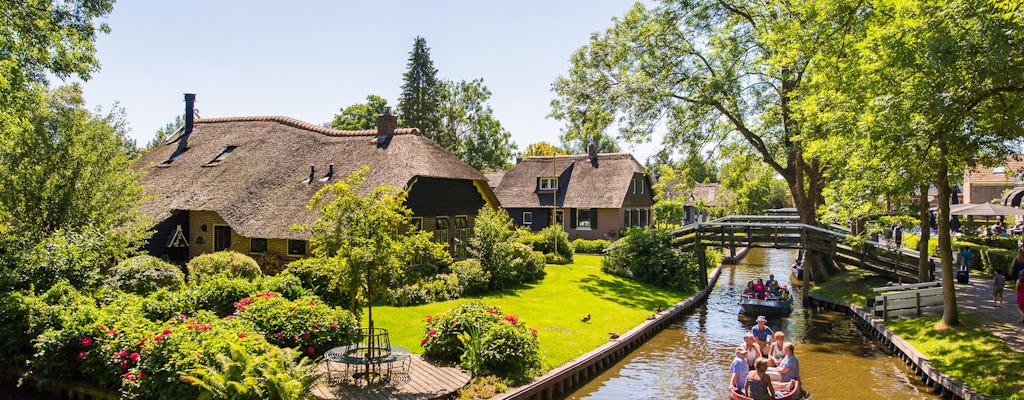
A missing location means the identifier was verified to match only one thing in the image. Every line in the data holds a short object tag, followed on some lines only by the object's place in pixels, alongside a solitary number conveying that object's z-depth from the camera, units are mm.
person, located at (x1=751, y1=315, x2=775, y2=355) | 16547
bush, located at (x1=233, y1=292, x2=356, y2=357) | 13344
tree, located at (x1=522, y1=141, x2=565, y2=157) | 87562
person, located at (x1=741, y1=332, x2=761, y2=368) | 14766
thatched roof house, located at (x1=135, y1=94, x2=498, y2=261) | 24922
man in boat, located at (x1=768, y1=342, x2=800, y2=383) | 13578
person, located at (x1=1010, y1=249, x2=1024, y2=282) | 22464
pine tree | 55344
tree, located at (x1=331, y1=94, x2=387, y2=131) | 60969
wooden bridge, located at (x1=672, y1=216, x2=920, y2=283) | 25531
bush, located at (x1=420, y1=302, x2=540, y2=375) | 13711
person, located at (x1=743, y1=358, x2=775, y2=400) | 12758
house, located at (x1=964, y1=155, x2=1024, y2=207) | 49719
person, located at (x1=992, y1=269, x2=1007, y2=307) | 19938
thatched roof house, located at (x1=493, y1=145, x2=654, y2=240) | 45281
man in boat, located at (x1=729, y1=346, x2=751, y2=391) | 13562
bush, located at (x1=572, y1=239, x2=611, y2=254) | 40281
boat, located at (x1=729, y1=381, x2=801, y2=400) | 12938
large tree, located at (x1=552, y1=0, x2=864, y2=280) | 29172
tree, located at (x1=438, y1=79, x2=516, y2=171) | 60562
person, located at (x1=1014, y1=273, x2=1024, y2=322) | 17455
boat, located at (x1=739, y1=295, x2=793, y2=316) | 23578
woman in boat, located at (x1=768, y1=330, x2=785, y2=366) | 15086
